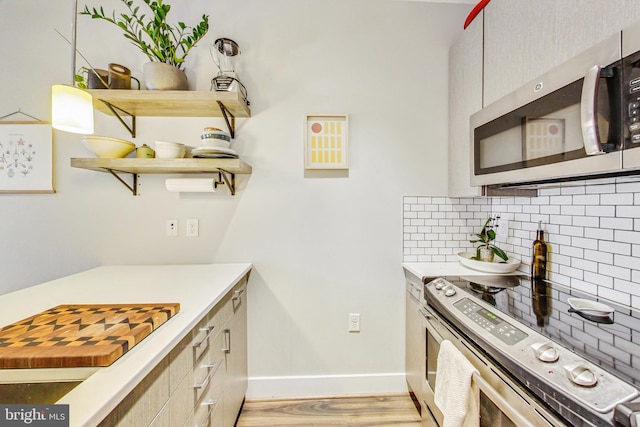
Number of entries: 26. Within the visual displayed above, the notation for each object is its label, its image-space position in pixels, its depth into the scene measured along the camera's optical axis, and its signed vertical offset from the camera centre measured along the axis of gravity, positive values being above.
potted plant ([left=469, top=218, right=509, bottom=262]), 1.59 -0.21
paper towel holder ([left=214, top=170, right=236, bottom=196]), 1.70 +0.20
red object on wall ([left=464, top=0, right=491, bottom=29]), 1.39 +1.09
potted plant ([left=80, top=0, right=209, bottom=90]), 1.45 +0.92
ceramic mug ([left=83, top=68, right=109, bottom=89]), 1.50 +0.73
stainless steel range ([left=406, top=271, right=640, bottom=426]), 0.61 -0.39
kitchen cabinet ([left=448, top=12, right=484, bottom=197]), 1.46 +0.67
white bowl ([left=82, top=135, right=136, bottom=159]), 1.51 +0.37
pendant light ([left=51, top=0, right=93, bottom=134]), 1.06 +0.41
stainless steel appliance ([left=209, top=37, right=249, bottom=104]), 1.57 +0.89
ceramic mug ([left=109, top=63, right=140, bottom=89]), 1.52 +0.77
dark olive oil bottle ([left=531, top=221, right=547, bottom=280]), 1.42 -0.24
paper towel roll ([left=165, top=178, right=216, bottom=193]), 1.58 +0.16
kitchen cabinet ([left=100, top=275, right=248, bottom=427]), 0.69 -0.58
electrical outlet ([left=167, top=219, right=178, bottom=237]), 1.74 -0.10
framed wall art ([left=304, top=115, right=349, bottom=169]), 1.75 +0.47
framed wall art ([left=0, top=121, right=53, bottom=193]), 1.66 +0.33
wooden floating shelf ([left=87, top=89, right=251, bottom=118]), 1.47 +0.62
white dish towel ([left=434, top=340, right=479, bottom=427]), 0.95 -0.66
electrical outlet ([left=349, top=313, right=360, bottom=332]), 1.82 -0.73
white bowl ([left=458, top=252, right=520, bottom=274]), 1.52 -0.29
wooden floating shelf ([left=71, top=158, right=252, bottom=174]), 1.47 +0.26
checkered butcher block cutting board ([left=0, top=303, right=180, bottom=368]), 0.65 -0.34
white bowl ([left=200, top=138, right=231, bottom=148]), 1.50 +0.39
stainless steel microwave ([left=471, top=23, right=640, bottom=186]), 0.72 +0.31
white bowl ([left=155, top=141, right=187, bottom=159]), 1.55 +0.36
